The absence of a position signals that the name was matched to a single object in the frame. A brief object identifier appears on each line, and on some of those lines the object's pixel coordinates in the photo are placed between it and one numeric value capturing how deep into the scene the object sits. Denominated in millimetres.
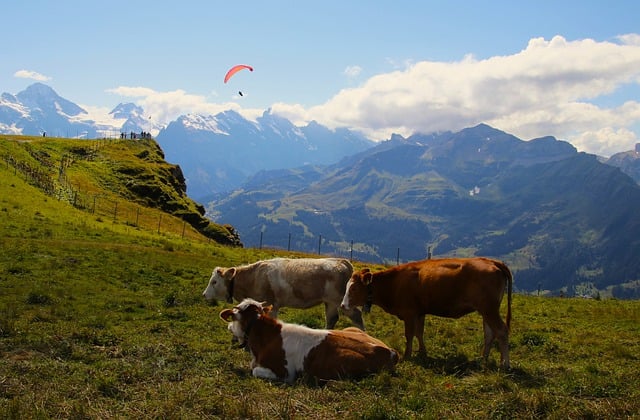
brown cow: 12898
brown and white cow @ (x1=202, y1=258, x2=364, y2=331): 16766
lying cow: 11445
